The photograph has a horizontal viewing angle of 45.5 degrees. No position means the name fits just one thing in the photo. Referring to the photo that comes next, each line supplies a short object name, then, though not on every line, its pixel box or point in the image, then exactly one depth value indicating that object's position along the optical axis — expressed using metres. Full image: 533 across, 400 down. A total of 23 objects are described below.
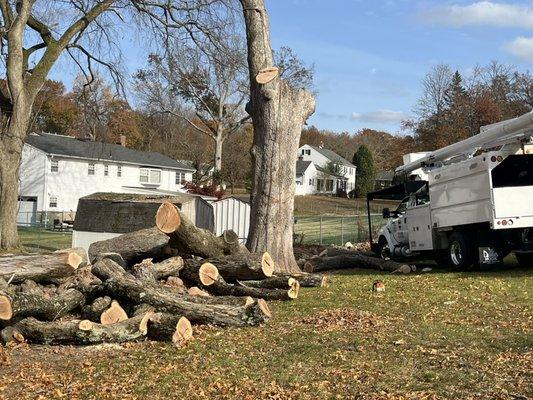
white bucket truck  13.74
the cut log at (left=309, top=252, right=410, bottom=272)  16.47
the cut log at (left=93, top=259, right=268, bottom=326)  8.51
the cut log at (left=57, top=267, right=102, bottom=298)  9.36
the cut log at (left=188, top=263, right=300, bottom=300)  10.84
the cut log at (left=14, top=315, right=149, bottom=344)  7.68
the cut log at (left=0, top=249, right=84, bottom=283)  9.39
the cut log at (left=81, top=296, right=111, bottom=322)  8.70
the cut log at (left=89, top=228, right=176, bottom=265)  12.16
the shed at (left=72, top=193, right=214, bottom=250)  18.67
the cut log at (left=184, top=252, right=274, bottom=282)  11.12
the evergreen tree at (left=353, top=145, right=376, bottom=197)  79.44
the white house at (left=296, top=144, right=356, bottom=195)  86.56
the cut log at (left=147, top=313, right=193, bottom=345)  7.72
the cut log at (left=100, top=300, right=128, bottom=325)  8.48
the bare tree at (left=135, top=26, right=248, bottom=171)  33.82
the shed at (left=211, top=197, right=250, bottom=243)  25.02
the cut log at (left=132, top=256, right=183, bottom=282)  10.15
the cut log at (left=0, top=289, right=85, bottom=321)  7.96
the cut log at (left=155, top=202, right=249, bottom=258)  10.86
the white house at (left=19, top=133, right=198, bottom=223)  50.09
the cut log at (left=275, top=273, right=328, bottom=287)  12.53
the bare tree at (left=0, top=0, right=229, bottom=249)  20.98
